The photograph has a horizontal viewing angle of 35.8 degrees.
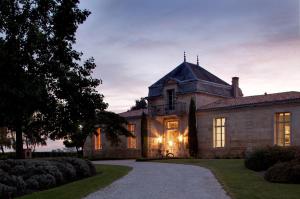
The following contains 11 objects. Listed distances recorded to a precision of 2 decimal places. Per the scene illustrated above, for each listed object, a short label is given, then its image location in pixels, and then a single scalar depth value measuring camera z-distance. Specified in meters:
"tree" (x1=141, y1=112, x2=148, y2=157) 35.81
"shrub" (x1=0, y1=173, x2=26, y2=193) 14.19
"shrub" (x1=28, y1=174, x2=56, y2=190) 15.49
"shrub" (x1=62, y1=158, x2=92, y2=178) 19.17
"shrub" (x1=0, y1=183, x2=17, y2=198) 13.19
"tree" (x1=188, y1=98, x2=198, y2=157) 31.97
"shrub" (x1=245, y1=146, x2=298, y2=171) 17.94
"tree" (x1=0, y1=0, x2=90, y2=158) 17.45
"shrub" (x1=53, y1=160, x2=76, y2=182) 17.81
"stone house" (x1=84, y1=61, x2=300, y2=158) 27.78
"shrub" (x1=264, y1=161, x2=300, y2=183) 14.14
